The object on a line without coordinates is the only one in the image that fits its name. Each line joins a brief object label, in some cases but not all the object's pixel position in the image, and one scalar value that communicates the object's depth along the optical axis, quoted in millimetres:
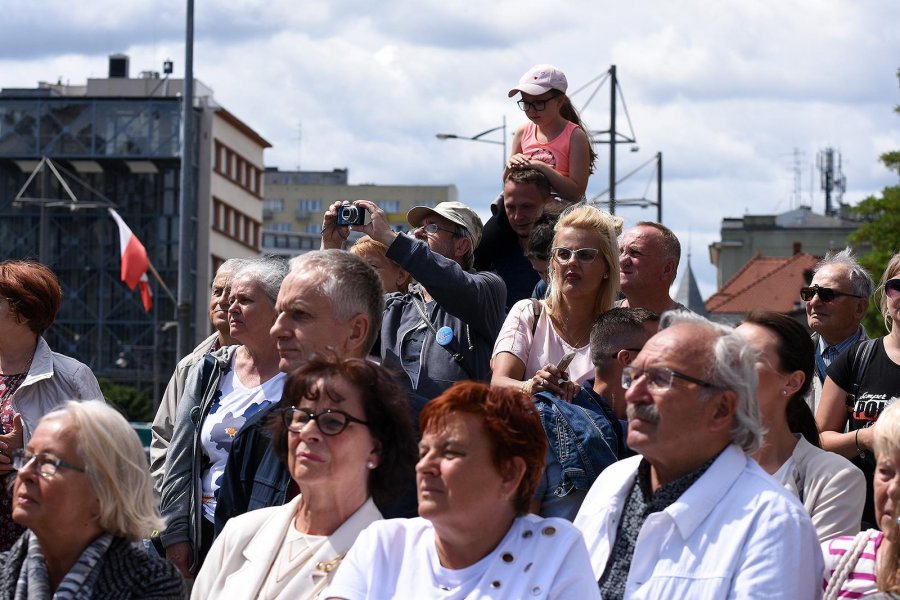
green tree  41688
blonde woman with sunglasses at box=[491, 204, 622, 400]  7113
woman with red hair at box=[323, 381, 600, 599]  4820
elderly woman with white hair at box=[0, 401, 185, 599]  5102
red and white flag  35094
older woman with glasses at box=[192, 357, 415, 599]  5312
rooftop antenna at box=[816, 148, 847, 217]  115562
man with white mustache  4855
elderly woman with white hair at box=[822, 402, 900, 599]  4922
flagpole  23172
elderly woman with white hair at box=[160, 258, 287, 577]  6754
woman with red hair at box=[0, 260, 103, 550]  7242
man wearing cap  6965
